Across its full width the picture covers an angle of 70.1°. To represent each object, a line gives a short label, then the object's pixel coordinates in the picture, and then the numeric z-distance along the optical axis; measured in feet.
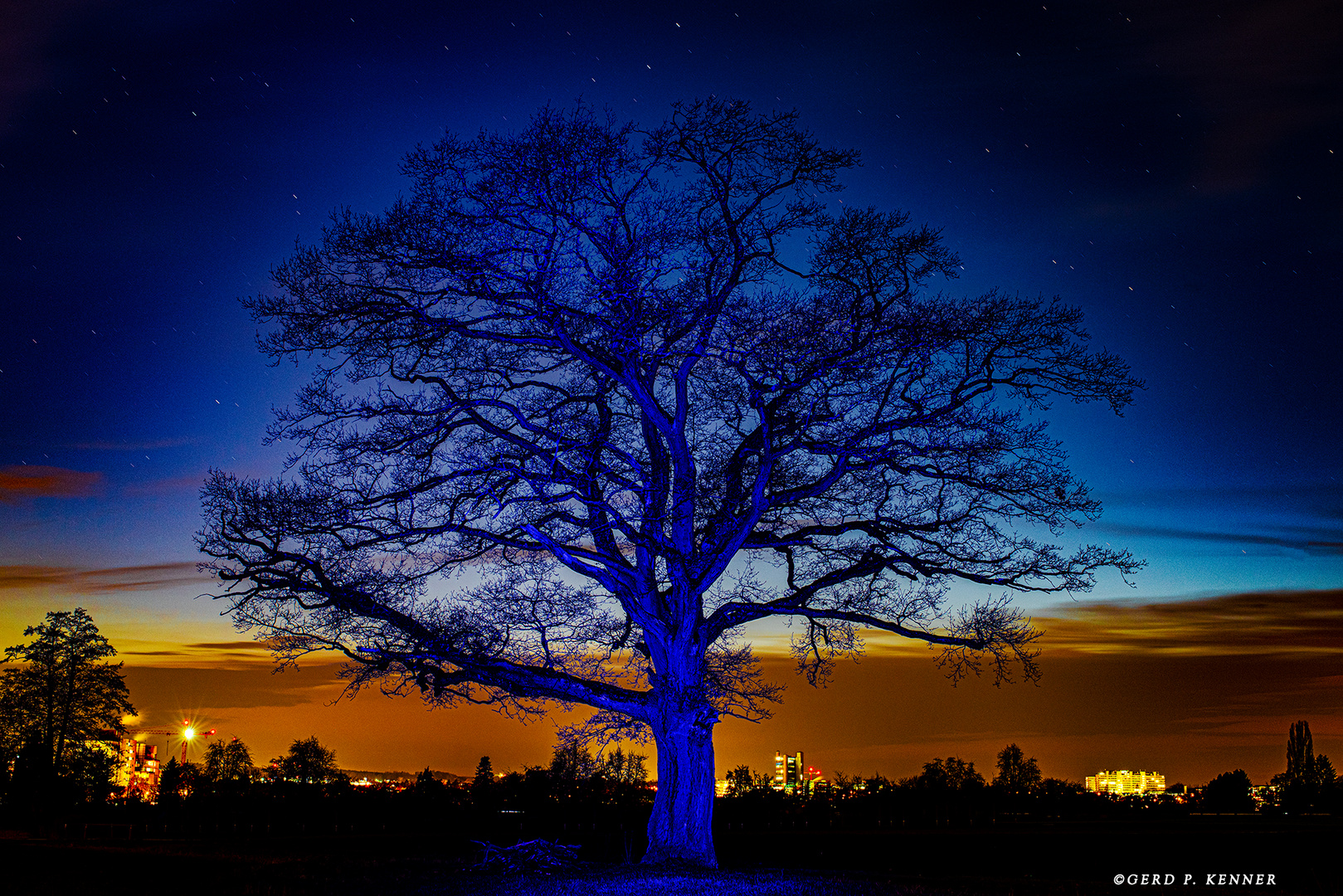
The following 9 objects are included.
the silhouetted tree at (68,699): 160.35
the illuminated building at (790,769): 255.70
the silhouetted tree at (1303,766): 422.00
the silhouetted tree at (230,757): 336.49
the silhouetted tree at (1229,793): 323.37
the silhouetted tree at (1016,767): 394.32
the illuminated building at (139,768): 152.95
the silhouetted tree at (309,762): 261.30
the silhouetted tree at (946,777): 175.94
